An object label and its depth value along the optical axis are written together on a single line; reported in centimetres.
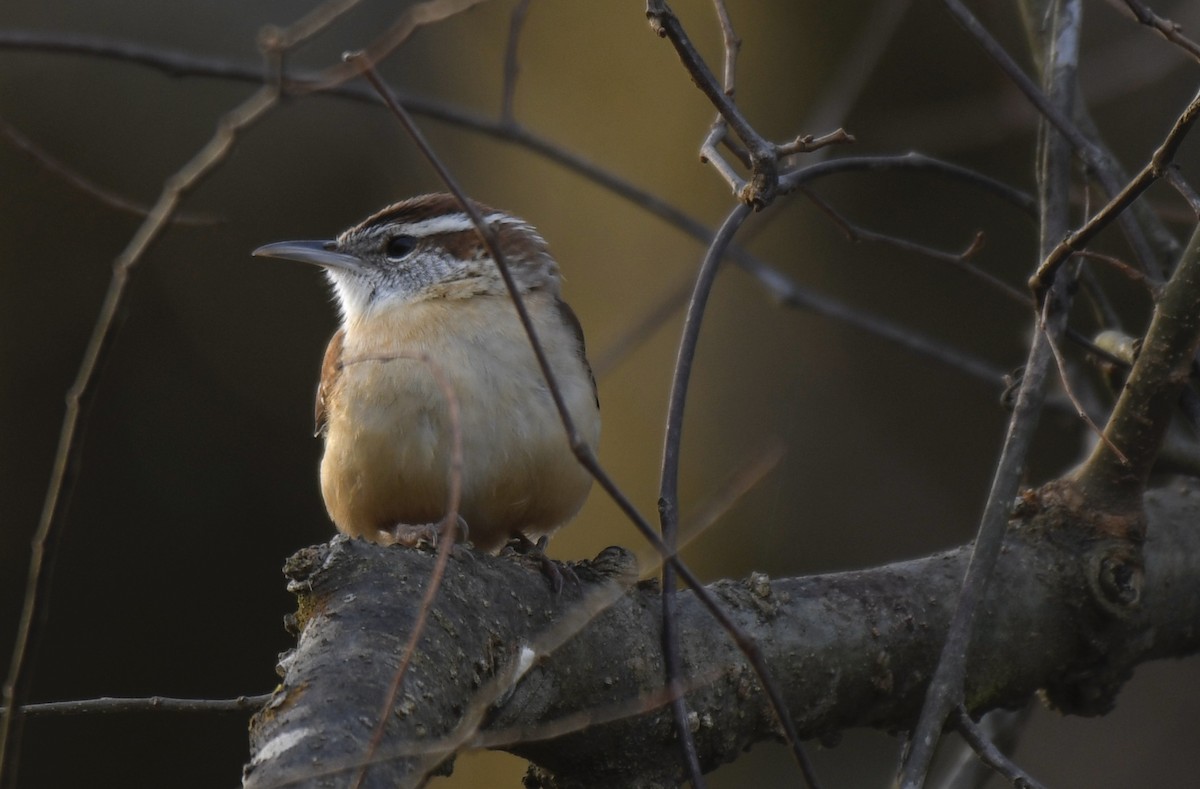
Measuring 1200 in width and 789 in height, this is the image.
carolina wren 629
